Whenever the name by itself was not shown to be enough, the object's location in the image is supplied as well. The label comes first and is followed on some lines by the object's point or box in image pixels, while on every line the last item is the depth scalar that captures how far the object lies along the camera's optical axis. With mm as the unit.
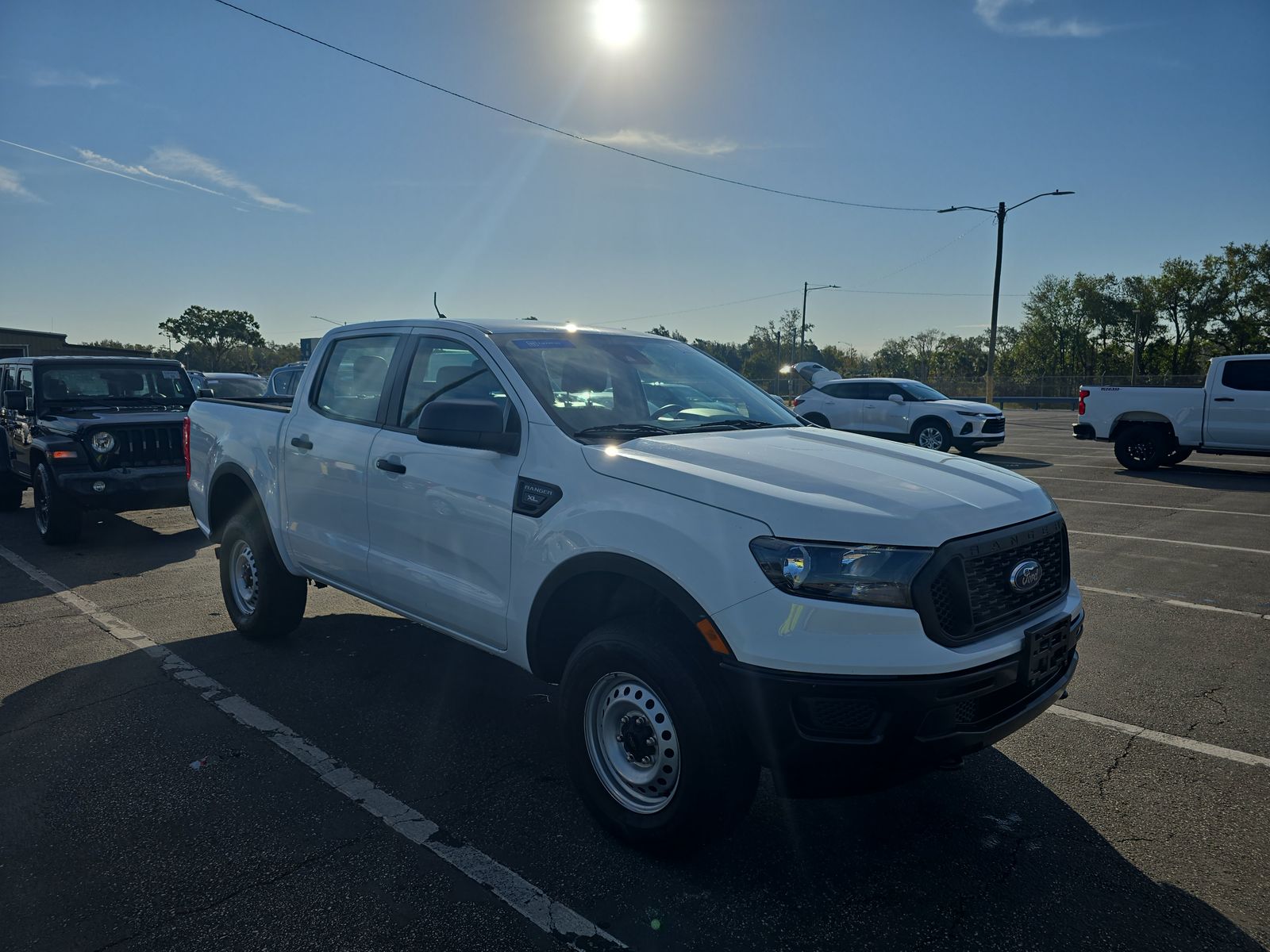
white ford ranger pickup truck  2531
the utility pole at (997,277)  29297
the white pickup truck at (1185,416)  13625
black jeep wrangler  8414
